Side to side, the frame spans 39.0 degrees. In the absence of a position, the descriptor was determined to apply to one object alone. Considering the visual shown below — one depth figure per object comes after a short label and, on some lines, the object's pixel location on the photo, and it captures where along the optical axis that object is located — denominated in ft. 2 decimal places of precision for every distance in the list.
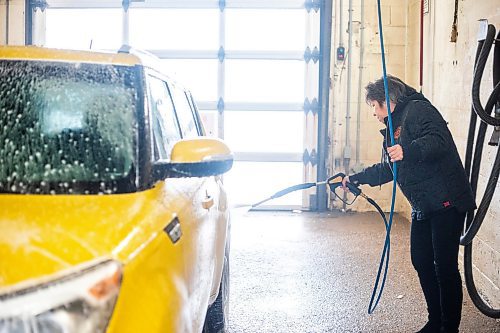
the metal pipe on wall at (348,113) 33.12
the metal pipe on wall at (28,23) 33.47
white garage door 33.60
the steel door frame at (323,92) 33.24
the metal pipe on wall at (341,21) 33.17
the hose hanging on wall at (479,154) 14.32
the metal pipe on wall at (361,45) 33.06
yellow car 6.33
